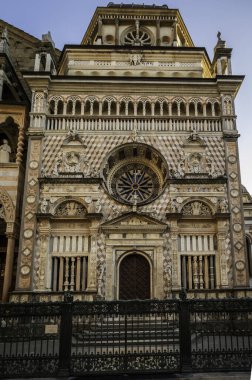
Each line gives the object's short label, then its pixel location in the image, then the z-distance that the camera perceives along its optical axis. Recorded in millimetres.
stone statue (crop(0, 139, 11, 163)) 21859
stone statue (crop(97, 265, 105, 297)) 19062
